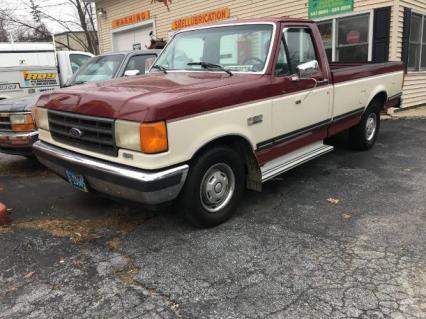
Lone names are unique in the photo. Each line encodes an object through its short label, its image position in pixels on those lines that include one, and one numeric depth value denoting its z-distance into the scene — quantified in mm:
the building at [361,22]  9680
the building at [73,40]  29350
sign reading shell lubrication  13094
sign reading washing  15970
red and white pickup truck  3420
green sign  10138
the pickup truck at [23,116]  5852
